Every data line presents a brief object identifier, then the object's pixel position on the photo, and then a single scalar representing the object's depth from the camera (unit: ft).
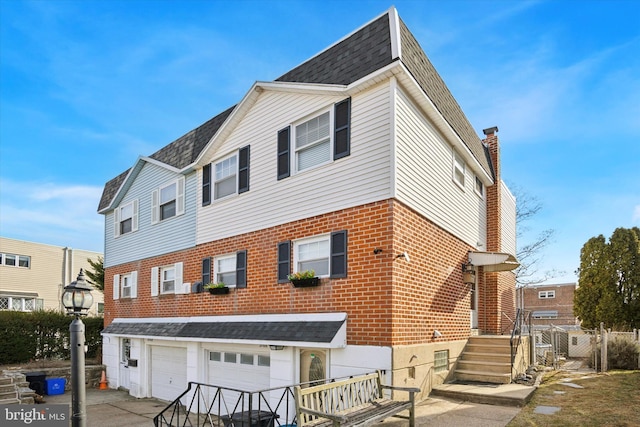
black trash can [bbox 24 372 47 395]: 56.18
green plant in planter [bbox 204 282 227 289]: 44.18
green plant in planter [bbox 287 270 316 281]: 34.72
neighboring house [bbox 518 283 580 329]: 144.97
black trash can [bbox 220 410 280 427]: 26.40
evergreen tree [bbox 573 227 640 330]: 82.84
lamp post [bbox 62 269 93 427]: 25.85
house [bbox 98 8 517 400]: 31.73
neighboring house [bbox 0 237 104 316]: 106.32
